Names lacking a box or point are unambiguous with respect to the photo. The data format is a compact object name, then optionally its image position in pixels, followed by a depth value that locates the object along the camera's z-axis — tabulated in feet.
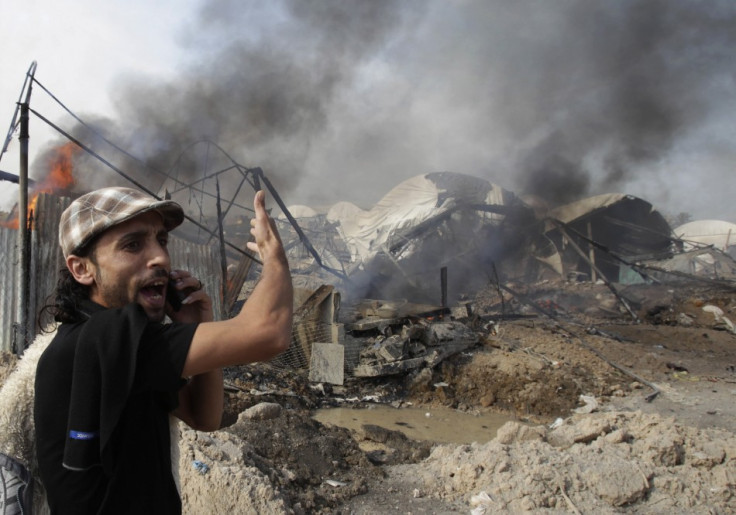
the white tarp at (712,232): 84.58
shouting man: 3.11
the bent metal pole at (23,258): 15.97
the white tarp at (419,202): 52.90
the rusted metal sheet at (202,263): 21.86
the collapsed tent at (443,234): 51.06
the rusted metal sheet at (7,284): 16.67
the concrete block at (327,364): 22.65
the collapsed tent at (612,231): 56.59
